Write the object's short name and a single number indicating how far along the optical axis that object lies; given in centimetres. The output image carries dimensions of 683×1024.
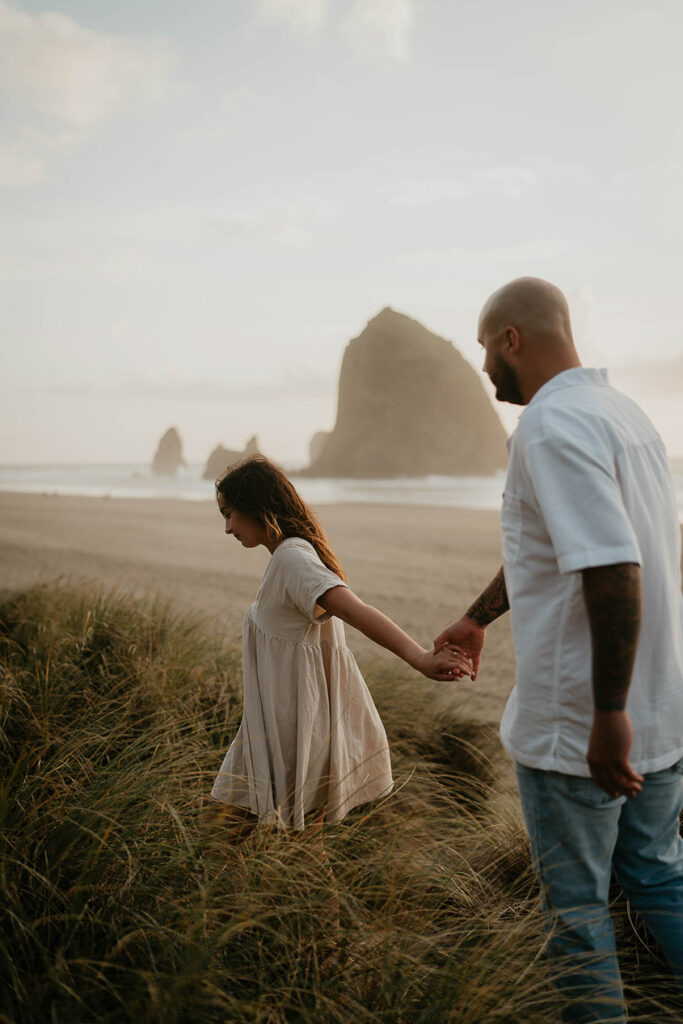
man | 155
